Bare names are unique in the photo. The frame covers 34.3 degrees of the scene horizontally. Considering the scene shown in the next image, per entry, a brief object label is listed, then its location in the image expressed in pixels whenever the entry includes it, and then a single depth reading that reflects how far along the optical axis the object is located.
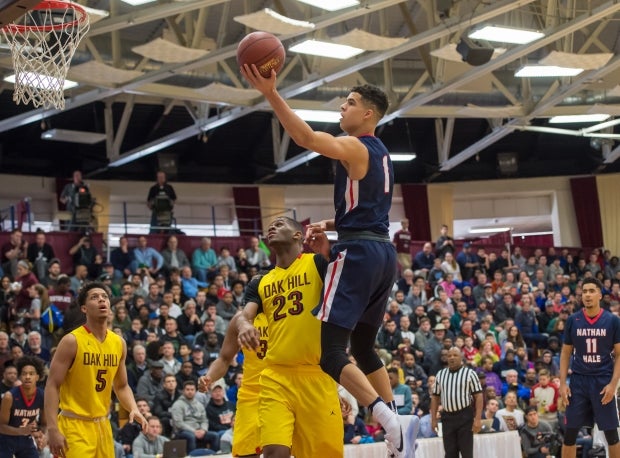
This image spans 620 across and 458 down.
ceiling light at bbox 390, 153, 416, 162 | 30.58
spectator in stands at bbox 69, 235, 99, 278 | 21.36
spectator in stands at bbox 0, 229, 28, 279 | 19.41
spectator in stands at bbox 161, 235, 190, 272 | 22.55
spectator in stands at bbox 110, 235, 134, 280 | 21.78
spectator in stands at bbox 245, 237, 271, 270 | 23.45
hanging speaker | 19.20
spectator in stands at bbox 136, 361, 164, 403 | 15.36
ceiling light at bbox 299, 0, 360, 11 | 17.48
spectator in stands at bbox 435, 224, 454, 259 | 26.17
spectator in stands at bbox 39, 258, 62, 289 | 19.09
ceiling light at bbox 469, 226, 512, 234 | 39.41
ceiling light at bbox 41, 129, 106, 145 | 25.25
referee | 13.27
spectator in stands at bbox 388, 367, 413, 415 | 16.20
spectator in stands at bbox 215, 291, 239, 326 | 19.31
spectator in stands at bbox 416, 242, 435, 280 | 25.91
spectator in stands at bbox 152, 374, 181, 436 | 15.02
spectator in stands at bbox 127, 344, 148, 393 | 15.84
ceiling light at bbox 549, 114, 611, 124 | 27.59
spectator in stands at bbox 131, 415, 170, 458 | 13.73
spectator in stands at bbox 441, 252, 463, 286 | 25.03
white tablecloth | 13.65
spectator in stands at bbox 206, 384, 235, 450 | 15.10
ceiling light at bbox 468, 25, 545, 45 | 19.11
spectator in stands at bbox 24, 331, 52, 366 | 15.52
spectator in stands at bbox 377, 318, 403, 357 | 19.80
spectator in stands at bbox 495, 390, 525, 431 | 16.41
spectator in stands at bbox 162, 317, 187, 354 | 17.36
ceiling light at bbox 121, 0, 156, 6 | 16.80
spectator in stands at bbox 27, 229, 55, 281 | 19.66
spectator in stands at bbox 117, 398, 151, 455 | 14.05
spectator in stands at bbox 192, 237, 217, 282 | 22.56
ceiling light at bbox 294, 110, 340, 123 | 24.70
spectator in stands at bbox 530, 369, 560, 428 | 17.87
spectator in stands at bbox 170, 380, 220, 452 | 14.55
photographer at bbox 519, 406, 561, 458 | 16.09
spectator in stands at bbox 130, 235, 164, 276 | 21.57
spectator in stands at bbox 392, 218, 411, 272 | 26.45
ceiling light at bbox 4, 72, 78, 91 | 10.50
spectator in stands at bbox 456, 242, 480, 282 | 26.22
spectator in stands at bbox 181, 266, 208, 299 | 20.95
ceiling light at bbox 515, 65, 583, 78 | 21.86
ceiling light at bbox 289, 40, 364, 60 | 19.38
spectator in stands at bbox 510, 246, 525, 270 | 27.88
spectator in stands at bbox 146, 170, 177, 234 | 24.70
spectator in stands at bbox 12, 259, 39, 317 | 17.55
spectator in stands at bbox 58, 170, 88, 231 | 23.41
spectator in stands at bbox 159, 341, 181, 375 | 16.00
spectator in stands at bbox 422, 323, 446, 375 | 19.31
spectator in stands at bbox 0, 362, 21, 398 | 13.48
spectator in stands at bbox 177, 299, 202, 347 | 18.48
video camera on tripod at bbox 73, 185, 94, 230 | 23.58
